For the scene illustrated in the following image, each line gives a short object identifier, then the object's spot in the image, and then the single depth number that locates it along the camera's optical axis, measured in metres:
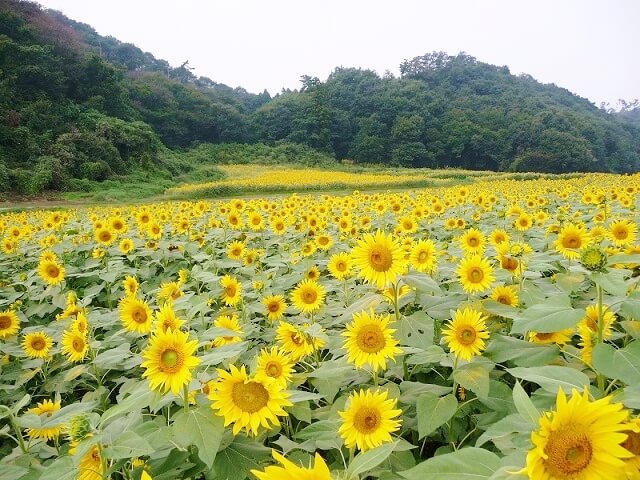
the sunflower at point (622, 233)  2.54
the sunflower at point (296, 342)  1.75
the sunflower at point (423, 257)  2.24
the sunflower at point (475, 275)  1.94
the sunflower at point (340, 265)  2.70
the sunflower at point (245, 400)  1.22
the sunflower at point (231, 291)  2.67
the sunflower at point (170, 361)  1.23
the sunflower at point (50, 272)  3.57
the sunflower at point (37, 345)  2.53
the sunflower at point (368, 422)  1.19
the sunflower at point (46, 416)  1.60
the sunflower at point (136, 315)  2.13
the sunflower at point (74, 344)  2.23
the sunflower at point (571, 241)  2.35
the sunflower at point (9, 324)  2.80
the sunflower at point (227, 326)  1.79
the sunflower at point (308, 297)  2.35
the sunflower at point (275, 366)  1.45
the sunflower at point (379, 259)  1.73
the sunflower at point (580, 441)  0.71
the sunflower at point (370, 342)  1.46
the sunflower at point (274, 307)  2.48
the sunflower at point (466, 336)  1.47
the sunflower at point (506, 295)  1.91
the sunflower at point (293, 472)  0.72
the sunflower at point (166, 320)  1.48
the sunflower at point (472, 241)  2.78
